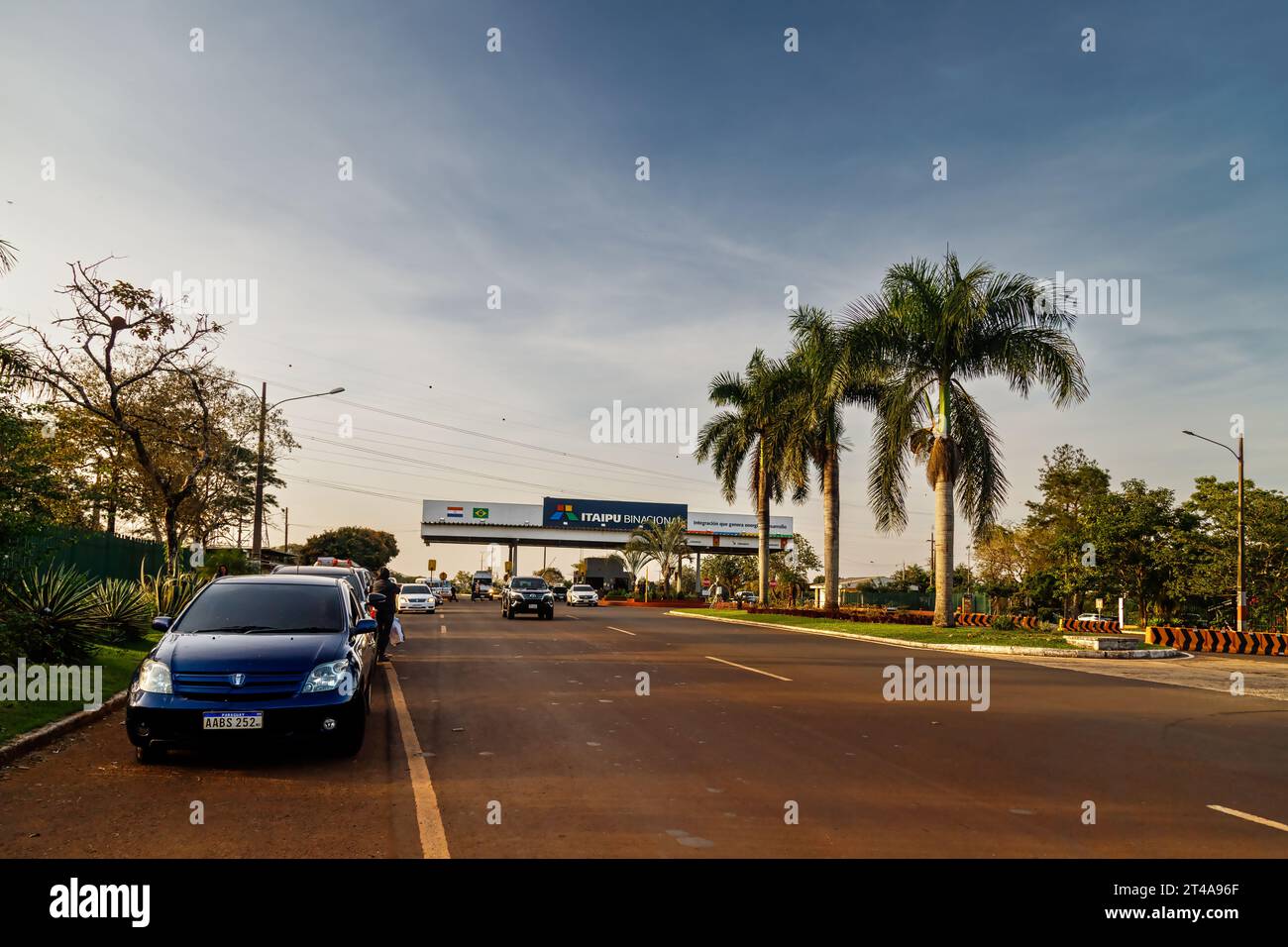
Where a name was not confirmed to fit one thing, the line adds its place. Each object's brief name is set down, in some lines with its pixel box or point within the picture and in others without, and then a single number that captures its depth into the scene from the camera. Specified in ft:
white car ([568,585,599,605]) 189.37
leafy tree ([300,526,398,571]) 330.75
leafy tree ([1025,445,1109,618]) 128.40
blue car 23.71
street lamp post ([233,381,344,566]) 95.35
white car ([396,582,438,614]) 132.87
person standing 51.85
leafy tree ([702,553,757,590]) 260.62
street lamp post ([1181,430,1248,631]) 95.81
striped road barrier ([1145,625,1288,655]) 88.69
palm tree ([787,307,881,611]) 103.42
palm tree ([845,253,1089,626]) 87.40
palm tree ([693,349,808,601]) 128.36
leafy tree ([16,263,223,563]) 57.98
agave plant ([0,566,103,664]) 38.04
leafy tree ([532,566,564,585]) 390.21
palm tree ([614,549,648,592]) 226.79
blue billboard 240.32
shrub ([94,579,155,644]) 50.14
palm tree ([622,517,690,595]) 214.28
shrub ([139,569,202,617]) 59.26
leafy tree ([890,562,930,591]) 272.51
